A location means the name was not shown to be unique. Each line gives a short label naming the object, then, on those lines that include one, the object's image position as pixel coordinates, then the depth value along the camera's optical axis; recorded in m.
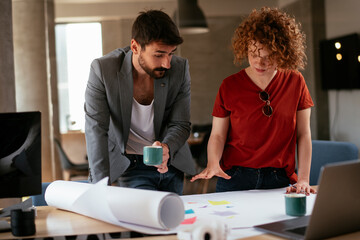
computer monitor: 1.67
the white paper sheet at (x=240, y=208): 1.53
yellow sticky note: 1.87
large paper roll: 1.47
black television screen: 5.34
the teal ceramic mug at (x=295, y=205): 1.61
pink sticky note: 1.58
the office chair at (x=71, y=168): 5.24
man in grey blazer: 2.24
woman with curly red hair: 2.19
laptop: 1.28
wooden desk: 1.42
